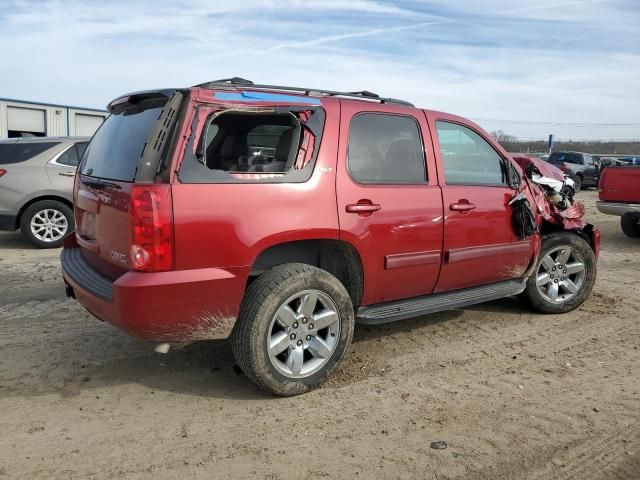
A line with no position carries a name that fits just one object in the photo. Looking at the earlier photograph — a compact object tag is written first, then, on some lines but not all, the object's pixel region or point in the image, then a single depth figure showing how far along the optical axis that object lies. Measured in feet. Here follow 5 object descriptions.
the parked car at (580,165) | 77.51
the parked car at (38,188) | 26.81
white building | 70.18
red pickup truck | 31.32
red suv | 10.19
